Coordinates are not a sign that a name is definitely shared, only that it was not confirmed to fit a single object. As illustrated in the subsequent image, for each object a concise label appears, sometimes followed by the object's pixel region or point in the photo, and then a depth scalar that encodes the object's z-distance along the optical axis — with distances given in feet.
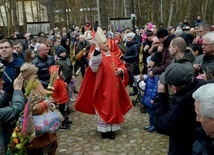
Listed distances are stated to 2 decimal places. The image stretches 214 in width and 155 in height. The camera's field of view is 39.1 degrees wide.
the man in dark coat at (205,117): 7.02
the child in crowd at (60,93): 20.97
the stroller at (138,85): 24.08
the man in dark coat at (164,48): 18.56
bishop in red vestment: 18.81
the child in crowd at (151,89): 19.70
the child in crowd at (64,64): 23.27
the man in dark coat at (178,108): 9.00
